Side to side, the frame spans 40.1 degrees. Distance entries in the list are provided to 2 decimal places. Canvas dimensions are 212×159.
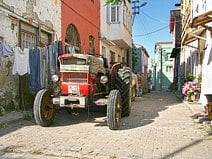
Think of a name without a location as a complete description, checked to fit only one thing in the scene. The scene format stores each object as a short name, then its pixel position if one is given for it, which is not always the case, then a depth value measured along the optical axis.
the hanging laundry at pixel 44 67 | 9.21
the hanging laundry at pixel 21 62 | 8.49
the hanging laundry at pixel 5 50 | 7.93
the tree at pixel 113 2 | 7.63
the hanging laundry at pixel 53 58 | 9.53
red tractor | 6.84
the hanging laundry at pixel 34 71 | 9.00
